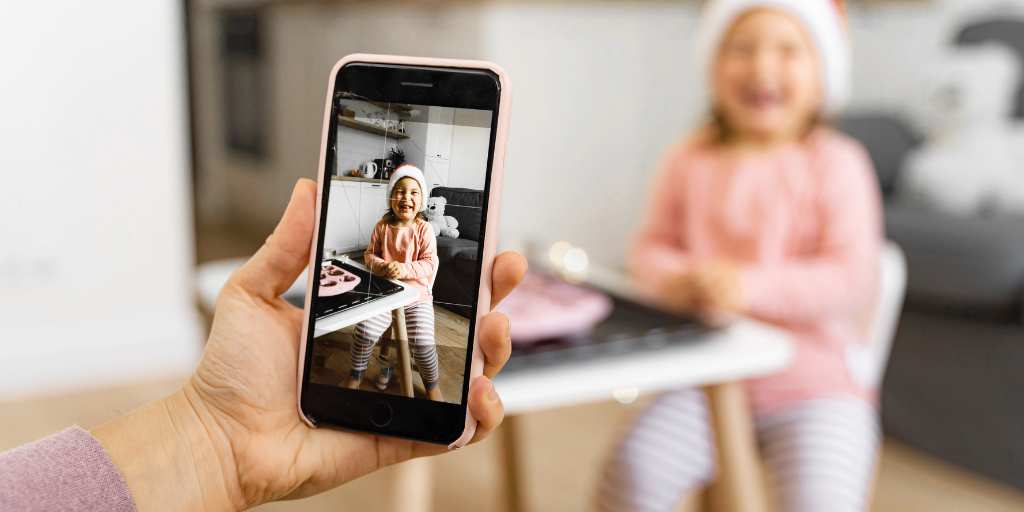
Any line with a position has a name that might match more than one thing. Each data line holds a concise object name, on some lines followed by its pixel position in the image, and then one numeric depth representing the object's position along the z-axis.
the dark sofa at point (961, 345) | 1.43
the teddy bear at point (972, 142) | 1.68
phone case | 0.39
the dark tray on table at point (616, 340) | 0.72
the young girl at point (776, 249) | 0.94
